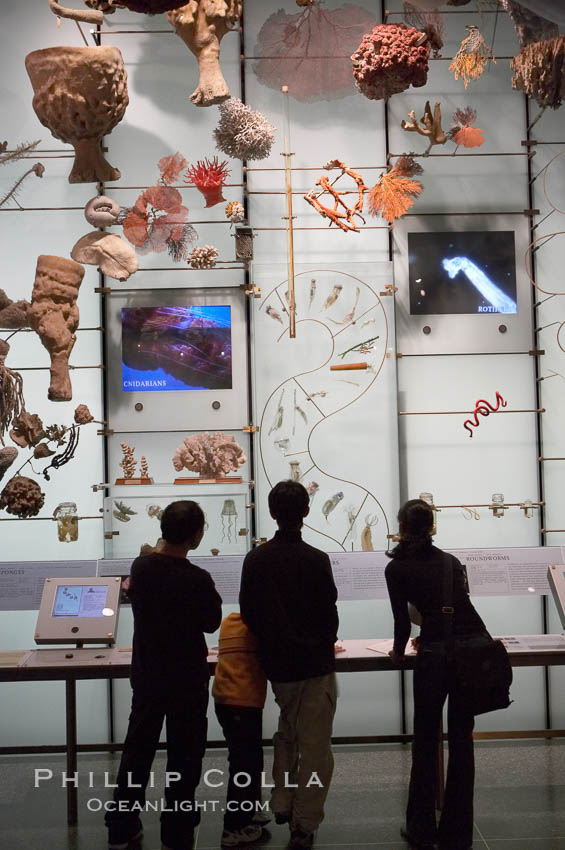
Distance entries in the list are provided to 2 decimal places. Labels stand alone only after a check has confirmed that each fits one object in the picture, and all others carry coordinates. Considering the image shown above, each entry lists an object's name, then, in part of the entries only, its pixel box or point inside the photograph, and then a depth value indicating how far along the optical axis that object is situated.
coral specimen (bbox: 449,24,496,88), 4.80
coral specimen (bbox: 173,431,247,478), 4.65
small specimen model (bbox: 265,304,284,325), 4.99
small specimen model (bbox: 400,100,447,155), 4.75
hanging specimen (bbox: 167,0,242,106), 3.97
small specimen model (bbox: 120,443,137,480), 4.78
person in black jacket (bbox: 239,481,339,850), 3.22
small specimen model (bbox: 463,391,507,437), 5.10
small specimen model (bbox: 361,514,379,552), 4.88
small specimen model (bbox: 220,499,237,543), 4.64
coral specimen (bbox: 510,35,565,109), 3.77
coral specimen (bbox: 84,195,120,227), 4.55
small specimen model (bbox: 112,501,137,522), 4.64
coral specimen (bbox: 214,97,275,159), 4.64
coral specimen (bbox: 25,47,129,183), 3.79
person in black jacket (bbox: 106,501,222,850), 3.16
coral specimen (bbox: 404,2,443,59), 4.11
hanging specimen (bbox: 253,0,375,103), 4.81
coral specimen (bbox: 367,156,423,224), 4.80
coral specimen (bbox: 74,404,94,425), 4.49
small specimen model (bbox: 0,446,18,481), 4.09
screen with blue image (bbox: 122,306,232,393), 5.01
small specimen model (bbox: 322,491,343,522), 4.91
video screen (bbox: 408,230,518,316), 5.12
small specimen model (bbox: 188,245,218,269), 4.80
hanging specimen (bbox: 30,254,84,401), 4.22
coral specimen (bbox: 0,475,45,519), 4.38
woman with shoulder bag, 3.27
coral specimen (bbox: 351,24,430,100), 4.11
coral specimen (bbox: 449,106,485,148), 4.87
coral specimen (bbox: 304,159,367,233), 4.78
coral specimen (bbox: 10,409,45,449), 4.24
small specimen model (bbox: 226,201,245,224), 4.77
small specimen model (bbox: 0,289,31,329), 4.18
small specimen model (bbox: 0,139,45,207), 4.84
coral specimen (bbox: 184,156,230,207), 4.82
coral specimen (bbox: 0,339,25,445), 4.14
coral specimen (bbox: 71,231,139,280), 4.51
